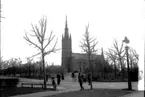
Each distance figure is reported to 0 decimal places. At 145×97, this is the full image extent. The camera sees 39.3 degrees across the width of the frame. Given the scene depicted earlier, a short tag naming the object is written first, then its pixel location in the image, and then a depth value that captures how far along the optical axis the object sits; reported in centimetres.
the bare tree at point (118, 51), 4052
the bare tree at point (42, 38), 2084
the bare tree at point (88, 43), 2259
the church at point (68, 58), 11488
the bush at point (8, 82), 2029
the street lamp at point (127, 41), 2010
